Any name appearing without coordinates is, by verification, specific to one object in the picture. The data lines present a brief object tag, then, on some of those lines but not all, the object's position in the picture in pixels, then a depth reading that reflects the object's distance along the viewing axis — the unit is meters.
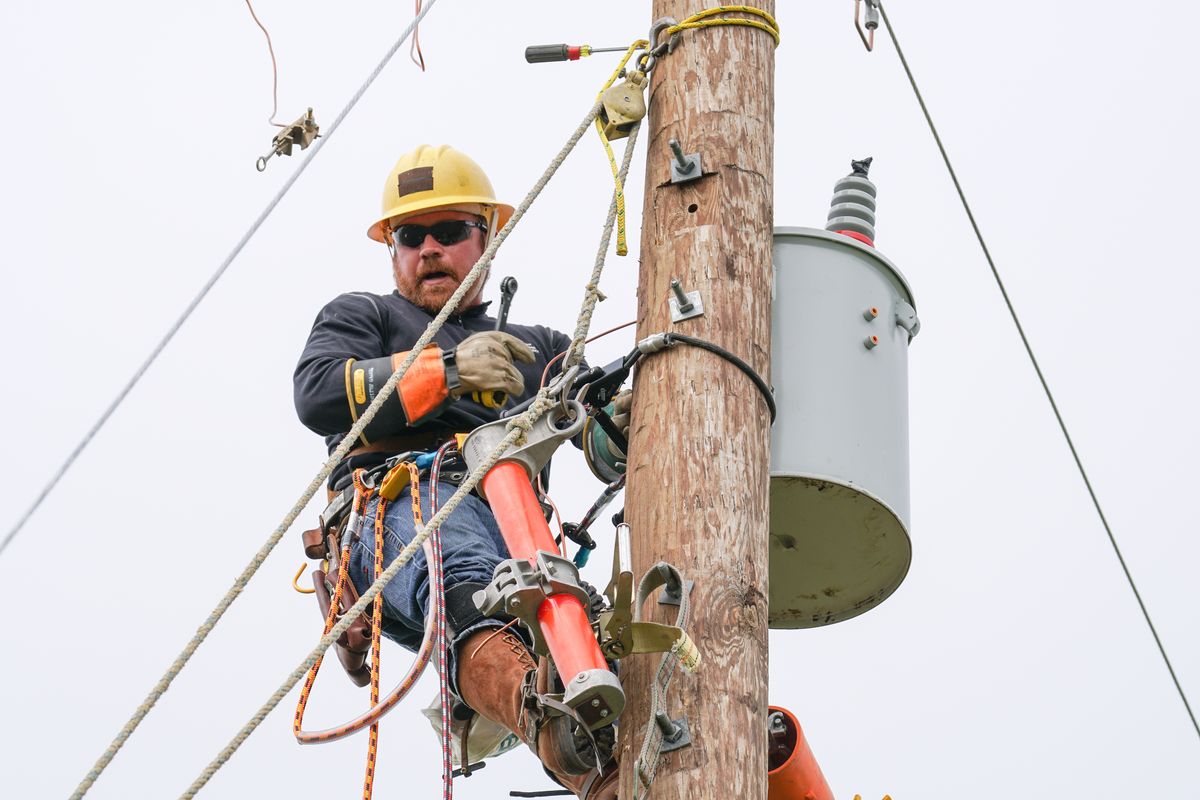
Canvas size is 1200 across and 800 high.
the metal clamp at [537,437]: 8.73
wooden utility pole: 7.68
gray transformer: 9.06
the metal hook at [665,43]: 9.34
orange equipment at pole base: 9.11
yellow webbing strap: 9.29
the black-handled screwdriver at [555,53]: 10.24
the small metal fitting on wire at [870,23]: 11.12
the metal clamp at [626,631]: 7.59
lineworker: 8.55
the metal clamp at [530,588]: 7.86
